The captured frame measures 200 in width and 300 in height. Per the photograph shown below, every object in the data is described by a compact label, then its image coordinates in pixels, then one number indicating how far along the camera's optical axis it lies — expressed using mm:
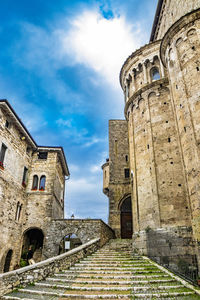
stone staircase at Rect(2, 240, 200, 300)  6332
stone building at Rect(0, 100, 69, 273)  16312
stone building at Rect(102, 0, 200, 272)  11820
